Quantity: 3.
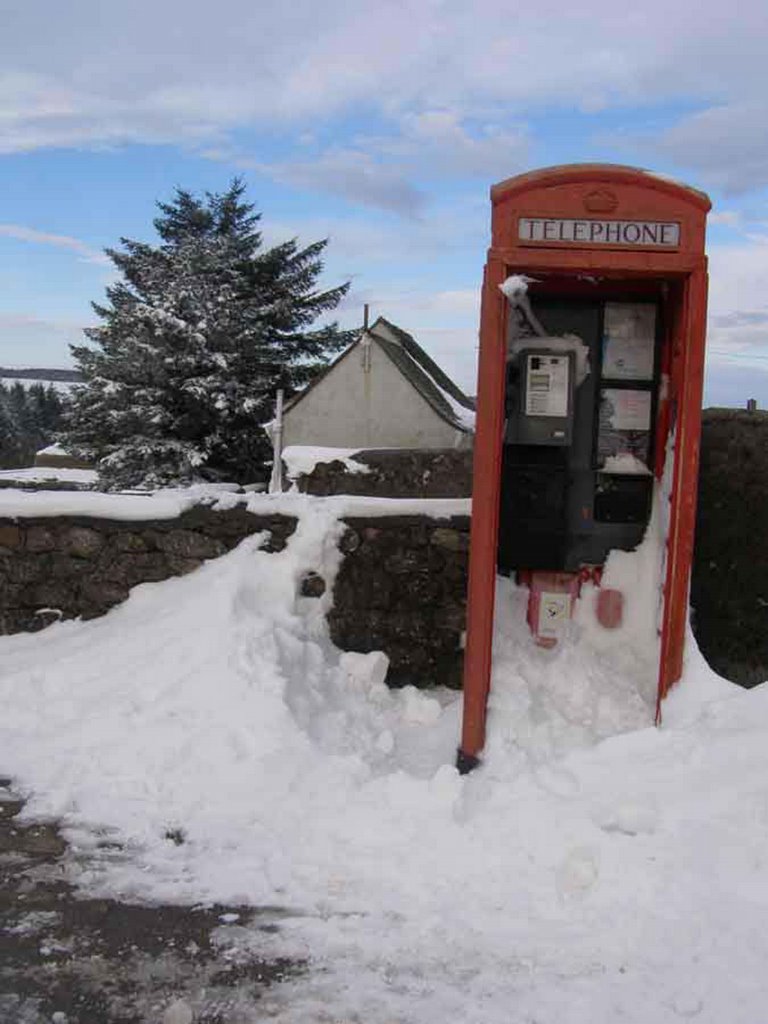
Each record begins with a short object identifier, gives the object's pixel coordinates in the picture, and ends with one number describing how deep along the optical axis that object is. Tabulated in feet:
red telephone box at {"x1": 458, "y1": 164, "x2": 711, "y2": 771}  12.91
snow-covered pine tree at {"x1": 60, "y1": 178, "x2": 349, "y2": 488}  85.56
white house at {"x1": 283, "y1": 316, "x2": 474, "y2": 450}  78.02
